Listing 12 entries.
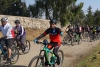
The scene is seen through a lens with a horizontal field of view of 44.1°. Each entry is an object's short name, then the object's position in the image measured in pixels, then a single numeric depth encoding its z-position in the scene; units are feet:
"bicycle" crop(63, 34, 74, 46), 34.73
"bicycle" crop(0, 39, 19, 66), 16.08
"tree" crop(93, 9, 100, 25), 131.36
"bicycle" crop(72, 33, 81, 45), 35.40
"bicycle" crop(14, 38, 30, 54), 21.70
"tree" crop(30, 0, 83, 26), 73.87
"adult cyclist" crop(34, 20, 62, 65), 14.59
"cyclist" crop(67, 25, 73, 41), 34.13
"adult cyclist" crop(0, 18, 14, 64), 15.86
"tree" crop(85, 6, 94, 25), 119.60
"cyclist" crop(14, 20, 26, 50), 21.60
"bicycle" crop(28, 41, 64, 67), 12.89
